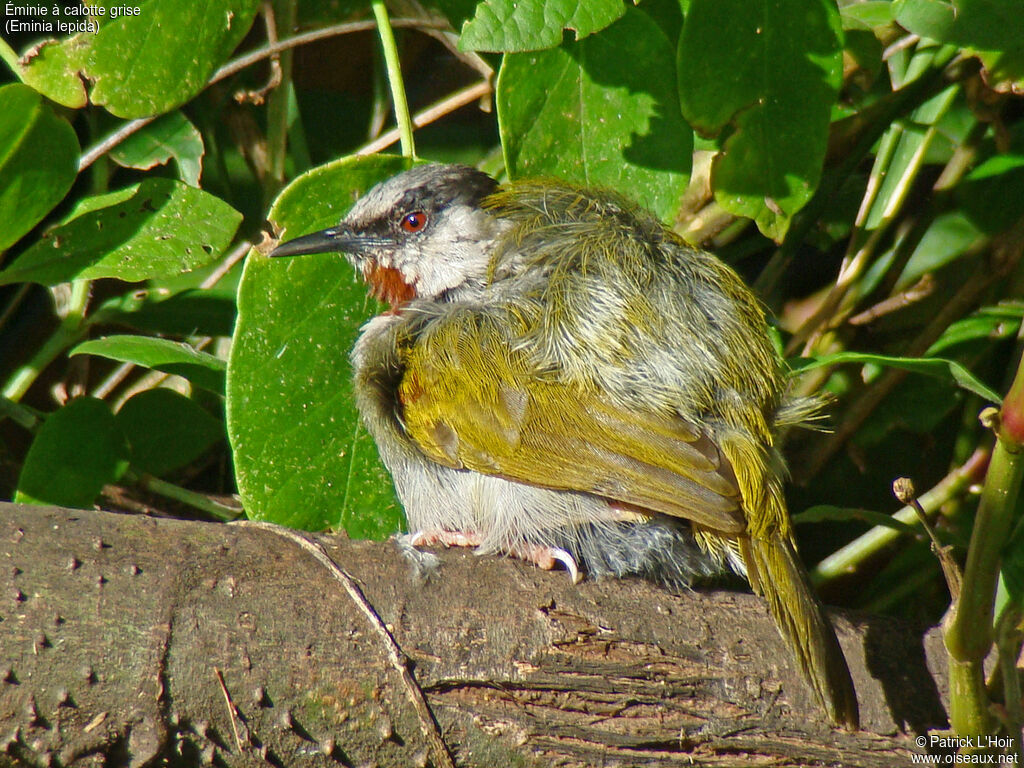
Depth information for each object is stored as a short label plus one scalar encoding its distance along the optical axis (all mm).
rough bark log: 3414
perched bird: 4434
